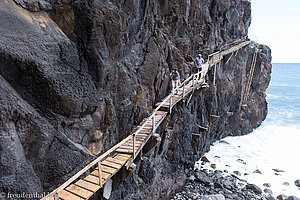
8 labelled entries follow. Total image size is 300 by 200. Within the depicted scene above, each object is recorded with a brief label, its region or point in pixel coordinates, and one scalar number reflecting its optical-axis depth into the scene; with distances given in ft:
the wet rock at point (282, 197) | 48.89
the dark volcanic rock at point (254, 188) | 50.24
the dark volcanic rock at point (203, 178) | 50.88
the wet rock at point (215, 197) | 42.91
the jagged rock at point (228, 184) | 50.45
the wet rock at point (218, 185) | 49.76
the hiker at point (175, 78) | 39.99
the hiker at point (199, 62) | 46.82
